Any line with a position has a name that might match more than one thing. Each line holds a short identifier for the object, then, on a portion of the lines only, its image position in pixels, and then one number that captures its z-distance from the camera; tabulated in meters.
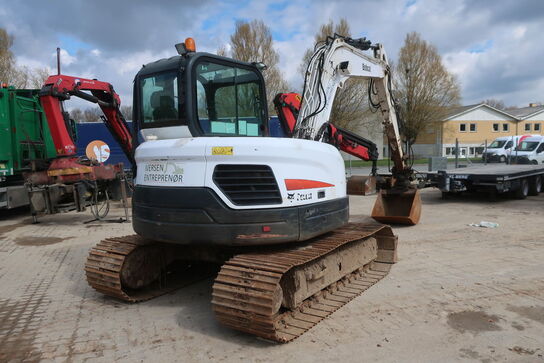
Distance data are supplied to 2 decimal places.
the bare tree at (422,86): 34.59
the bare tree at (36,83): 23.44
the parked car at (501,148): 26.08
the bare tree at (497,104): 79.65
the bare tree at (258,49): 25.02
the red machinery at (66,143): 9.88
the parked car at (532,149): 25.03
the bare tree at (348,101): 27.17
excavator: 4.05
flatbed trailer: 12.07
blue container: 20.27
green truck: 10.93
